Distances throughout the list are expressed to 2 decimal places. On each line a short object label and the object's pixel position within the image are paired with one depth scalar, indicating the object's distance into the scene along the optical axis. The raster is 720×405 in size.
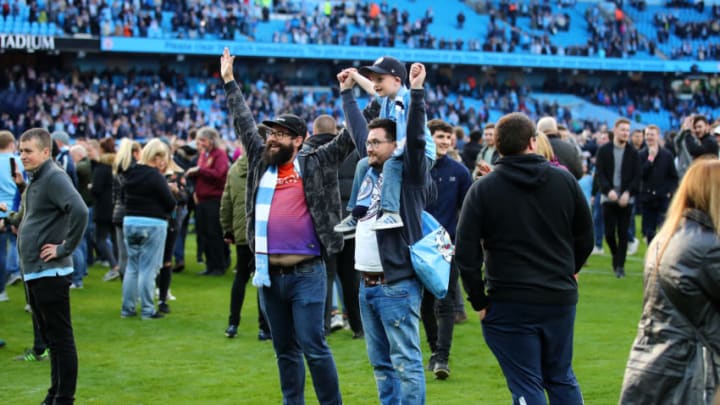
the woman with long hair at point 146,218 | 10.58
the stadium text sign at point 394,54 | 37.91
